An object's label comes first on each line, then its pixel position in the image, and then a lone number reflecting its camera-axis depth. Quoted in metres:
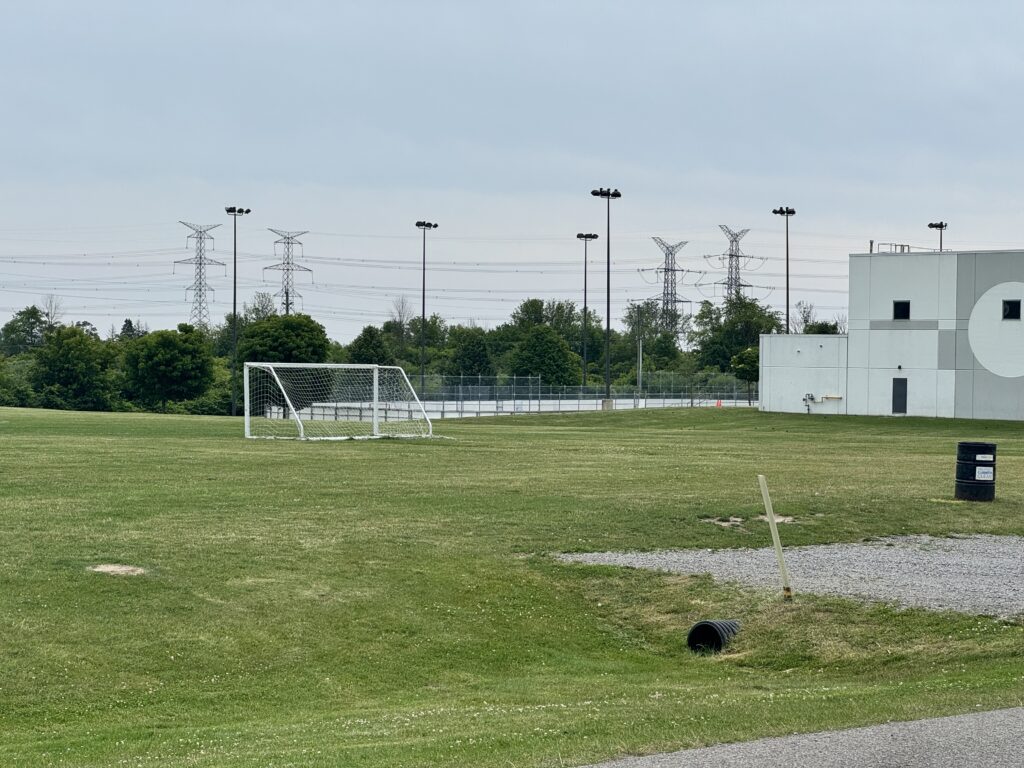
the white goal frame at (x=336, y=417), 46.28
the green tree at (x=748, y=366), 101.44
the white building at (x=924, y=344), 67.06
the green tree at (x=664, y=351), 141.38
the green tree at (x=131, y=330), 166.25
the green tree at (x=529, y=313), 158.00
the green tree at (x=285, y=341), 93.81
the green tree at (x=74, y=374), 96.81
